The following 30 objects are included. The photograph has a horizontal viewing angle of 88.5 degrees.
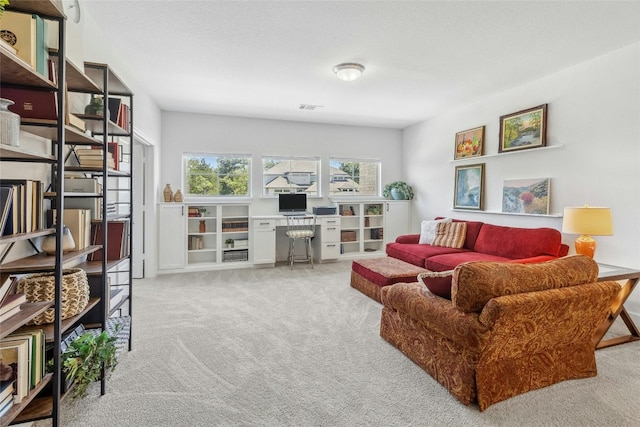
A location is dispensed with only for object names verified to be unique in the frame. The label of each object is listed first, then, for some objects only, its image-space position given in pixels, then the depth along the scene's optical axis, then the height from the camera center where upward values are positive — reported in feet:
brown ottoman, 11.63 -2.45
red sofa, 11.58 -1.55
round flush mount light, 11.27 +4.73
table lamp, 9.64 -0.42
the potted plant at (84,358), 5.24 -2.58
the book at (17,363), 4.14 -2.08
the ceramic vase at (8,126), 3.73 +0.87
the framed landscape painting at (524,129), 12.71 +3.27
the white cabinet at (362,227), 20.21 -1.30
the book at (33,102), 4.50 +1.38
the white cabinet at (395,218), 20.39 -0.69
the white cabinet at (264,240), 17.34 -1.88
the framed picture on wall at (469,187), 15.48 +1.05
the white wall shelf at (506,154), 12.34 +2.39
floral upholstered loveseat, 5.69 -2.15
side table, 8.51 -2.65
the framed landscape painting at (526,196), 12.65 +0.56
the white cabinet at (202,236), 16.21 -1.71
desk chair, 17.52 -1.43
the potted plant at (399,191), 20.55 +1.03
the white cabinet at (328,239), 18.53 -1.88
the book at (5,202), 4.05 -0.02
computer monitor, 18.58 +0.18
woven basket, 5.21 -1.48
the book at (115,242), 7.52 -0.92
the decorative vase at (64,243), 5.66 -0.74
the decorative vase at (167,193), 16.47 +0.50
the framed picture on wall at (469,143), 15.55 +3.21
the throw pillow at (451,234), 14.83 -1.22
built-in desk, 17.38 -1.88
